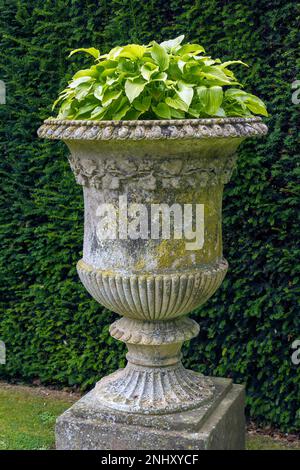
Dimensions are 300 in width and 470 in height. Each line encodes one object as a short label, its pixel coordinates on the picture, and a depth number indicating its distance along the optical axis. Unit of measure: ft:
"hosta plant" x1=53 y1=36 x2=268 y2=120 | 9.26
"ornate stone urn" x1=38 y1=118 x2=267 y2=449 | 9.21
